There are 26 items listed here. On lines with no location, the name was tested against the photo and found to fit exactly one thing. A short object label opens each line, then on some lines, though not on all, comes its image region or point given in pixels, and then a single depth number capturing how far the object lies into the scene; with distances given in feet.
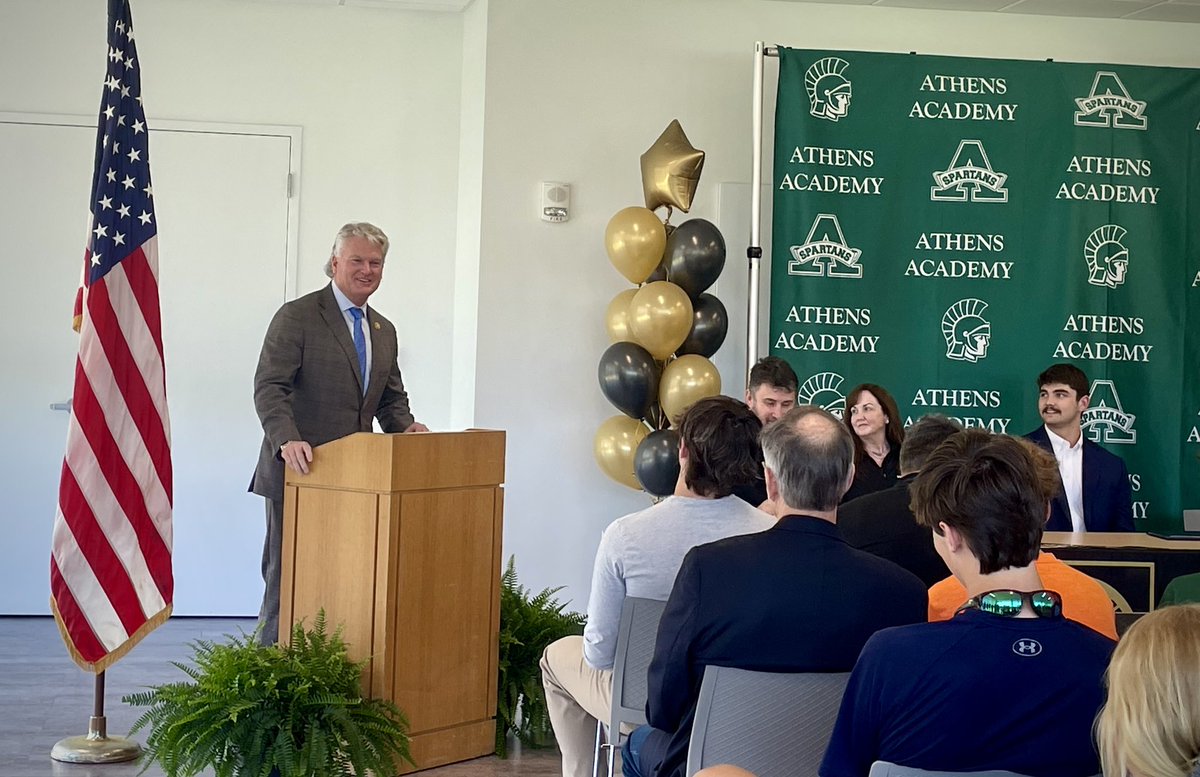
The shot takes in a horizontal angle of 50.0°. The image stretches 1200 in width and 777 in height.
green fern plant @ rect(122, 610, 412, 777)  12.36
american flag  14.08
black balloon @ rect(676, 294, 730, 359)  20.33
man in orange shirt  9.13
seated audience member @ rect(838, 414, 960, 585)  11.76
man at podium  14.89
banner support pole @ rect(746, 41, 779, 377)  21.15
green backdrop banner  22.16
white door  22.80
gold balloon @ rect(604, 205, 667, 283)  20.18
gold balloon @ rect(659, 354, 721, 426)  19.69
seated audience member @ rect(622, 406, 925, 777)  8.22
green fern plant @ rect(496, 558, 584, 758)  15.20
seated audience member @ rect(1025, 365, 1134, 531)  19.89
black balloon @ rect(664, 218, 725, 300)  19.95
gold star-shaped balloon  20.33
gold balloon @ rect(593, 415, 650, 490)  20.45
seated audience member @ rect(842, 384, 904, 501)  17.38
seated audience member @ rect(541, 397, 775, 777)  10.49
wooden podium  13.46
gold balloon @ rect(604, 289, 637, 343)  20.44
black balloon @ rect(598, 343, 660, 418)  20.04
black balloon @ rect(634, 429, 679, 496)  19.20
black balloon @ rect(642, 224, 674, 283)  20.68
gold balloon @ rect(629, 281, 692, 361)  19.57
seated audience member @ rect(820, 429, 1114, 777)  6.52
